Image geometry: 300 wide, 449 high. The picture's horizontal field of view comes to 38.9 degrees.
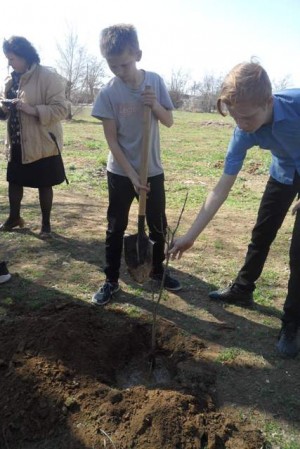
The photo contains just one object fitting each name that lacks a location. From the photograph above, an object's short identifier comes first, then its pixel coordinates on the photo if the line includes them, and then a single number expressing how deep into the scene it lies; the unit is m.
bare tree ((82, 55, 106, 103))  30.89
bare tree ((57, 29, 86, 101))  31.16
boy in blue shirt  2.10
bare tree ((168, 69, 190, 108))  49.07
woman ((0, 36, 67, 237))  4.02
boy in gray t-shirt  2.69
